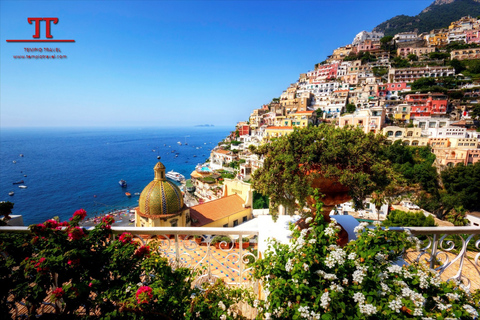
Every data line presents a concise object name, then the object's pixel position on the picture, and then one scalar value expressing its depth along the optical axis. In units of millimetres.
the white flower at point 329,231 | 1655
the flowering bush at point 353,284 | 1374
